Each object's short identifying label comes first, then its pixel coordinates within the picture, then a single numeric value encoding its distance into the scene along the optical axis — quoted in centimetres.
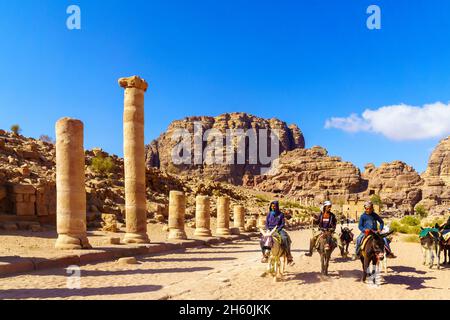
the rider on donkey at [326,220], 1074
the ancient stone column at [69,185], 1361
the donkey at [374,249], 951
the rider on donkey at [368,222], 1005
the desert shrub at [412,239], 2638
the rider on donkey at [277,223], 1022
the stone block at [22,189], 2409
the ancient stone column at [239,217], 3130
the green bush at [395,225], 3676
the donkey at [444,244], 1327
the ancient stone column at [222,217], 2603
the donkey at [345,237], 1590
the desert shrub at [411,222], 4214
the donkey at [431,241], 1307
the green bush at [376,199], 9888
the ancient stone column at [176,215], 2072
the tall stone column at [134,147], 1698
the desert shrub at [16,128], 5482
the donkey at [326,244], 1051
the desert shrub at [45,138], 7320
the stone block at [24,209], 2405
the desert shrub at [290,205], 7701
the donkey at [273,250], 994
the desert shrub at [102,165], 4384
